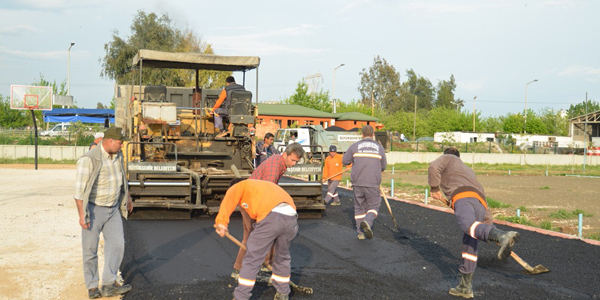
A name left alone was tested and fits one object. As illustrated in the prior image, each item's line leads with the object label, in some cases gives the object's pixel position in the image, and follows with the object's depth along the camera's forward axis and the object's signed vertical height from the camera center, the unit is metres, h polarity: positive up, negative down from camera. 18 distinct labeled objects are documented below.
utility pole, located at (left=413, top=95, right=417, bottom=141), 73.93 +1.07
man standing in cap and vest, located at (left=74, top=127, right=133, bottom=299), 5.95 -0.80
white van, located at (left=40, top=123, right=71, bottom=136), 40.27 -0.07
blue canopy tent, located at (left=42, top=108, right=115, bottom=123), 45.84 +1.23
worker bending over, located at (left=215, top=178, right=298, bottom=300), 5.33 -0.77
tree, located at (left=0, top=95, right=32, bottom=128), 64.41 +1.30
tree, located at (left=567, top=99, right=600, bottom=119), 94.33 +5.34
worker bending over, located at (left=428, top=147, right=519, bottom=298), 5.90 -0.73
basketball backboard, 27.48 +1.49
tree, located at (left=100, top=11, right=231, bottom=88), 48.22 +7.35
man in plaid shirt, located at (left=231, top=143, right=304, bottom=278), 6.12 -0.37
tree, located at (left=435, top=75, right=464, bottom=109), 109.76 +8.23
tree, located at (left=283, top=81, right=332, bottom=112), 72.44 +4.37
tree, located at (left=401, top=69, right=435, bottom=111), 109.12 +8.87
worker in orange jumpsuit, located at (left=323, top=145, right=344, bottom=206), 14.07 -0.89
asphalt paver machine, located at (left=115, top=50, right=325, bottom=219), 10.86 -0.22
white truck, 29.42 -0.08
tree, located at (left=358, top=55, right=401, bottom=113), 97.94 +8.26
